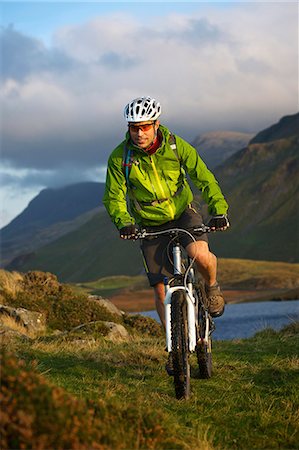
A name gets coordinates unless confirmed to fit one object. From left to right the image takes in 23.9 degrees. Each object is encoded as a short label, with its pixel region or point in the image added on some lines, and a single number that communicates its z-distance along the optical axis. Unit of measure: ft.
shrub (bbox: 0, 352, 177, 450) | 14.46
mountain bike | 23.77
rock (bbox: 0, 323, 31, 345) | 40.14
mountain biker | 25.34
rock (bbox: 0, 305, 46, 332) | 51.44
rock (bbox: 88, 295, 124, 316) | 66.03
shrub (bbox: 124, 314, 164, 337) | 64.91
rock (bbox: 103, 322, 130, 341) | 49.97
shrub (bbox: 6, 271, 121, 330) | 57.31
